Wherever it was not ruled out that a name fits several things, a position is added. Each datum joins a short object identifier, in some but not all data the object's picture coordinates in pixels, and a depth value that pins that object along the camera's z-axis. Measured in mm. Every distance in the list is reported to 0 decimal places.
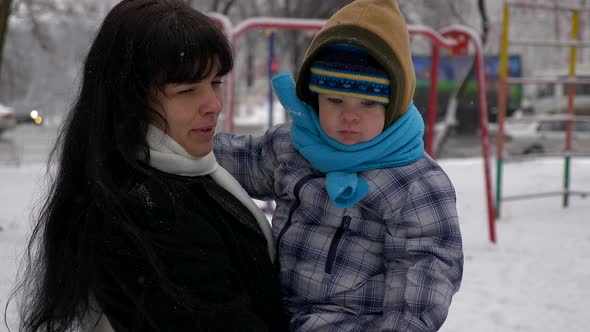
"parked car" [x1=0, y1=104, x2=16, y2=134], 8772
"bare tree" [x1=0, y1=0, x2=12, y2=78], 5406
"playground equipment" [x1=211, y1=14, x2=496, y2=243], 4672
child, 1438
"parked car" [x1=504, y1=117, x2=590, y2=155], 6598
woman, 1177
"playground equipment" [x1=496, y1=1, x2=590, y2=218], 5734
